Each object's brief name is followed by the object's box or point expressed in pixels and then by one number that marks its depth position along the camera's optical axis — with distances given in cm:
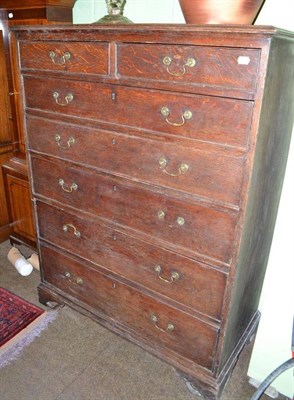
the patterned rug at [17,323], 174
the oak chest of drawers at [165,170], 105
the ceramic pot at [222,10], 108
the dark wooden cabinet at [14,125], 181
